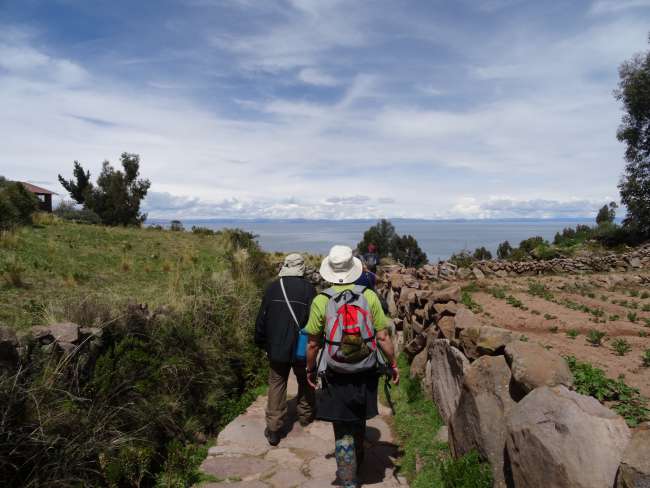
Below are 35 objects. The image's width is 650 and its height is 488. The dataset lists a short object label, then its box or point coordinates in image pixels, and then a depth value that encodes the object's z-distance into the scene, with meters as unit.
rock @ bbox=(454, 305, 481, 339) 4.95
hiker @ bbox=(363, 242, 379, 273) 8.20
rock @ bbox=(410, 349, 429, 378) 6.89
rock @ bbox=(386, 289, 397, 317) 11.06
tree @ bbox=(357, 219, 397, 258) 35.78
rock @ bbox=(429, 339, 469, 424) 4.83
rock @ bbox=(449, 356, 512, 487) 3.56
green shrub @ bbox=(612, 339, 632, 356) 6.07
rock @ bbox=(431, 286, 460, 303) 6.64
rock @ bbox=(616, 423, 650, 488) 2.12
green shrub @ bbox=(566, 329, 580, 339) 7.03
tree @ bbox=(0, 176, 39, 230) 13.72
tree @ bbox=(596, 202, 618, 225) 31.87
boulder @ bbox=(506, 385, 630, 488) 2.47
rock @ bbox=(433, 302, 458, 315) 6.11
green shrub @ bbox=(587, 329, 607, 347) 6.55
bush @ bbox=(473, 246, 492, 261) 22.52
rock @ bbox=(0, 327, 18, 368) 3.99
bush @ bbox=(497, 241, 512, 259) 26.88
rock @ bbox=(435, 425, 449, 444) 4.79
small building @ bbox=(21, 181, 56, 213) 47.39
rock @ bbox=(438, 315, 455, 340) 5.55
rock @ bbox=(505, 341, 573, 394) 3.26
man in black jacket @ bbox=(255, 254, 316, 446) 5.21
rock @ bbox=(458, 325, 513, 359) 4.10
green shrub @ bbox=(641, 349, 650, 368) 5.36
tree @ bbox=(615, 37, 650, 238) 23.12
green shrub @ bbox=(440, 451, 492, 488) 3.54
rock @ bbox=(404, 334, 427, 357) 7.28
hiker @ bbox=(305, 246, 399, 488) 3.86
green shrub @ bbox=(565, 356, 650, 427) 3.13
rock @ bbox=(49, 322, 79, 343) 4.84
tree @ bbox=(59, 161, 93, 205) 50.25
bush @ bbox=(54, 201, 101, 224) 34.88
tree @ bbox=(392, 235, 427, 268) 33.59
